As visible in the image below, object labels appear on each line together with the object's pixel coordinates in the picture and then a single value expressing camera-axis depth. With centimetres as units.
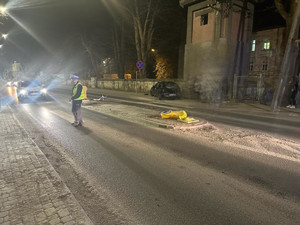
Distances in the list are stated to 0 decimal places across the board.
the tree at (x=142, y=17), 2511
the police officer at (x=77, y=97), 812
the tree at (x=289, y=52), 1276
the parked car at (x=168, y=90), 1903
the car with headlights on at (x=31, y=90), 1689
